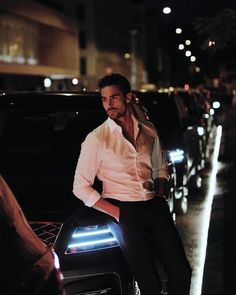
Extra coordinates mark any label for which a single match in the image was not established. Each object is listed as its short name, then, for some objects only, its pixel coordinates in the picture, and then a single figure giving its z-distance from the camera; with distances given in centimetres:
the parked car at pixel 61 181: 432
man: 441
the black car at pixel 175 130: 934
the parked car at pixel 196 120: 1186
